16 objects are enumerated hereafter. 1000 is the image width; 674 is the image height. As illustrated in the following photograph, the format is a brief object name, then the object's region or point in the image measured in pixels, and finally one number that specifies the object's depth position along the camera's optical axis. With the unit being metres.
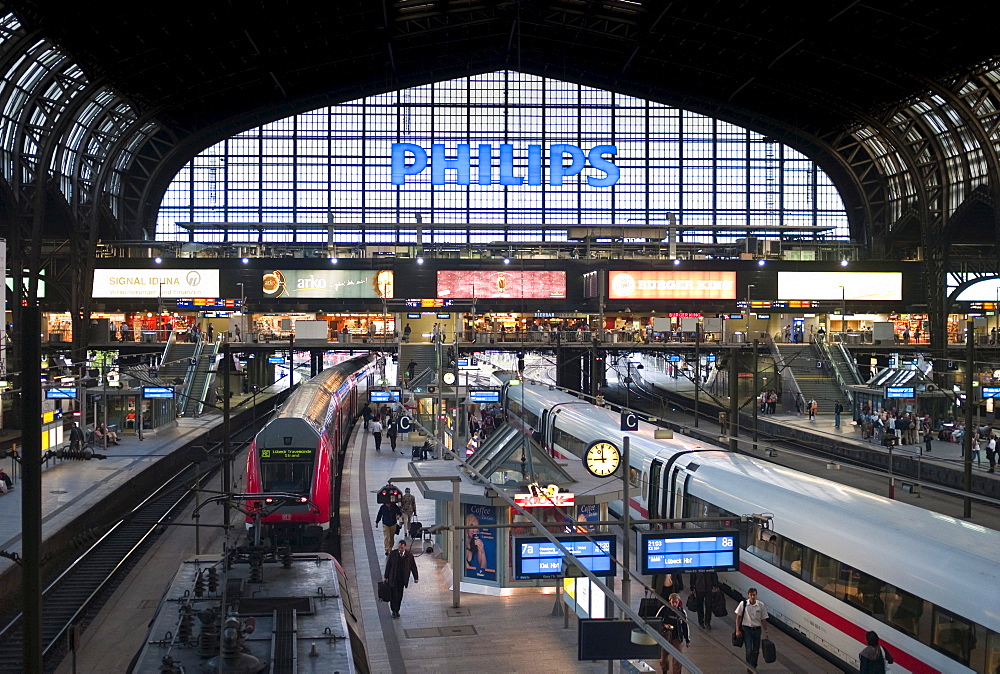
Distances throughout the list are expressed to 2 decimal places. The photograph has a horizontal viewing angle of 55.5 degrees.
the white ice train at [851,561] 11.88
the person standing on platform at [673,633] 13.76
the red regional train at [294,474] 21.66
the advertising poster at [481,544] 18.70
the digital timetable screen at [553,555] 14.53
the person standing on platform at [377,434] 39.03
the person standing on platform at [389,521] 21.39
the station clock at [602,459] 22.97
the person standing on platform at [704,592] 16.58
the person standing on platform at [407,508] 23.52
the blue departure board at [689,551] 14.42
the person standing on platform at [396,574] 17.27
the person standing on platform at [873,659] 12.59
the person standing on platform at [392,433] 38.88
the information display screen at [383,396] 37.53
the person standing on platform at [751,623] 14.28
